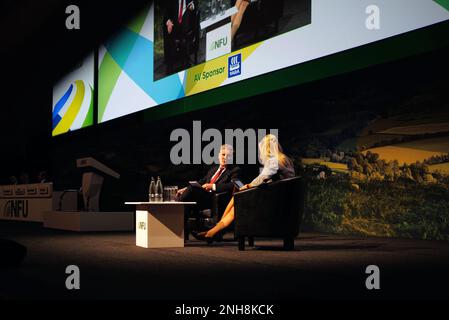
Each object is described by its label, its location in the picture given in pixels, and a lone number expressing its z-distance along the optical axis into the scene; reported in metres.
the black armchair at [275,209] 4.98
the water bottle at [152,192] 5.71
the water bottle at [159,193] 5.71
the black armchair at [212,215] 6.02
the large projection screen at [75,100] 10.26
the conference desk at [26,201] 10.73
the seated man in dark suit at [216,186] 5.98
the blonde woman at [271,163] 5.20
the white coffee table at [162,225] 5.61
